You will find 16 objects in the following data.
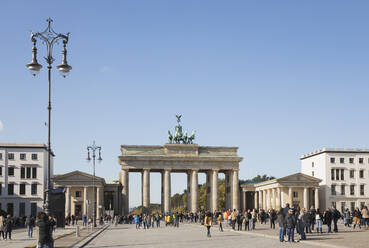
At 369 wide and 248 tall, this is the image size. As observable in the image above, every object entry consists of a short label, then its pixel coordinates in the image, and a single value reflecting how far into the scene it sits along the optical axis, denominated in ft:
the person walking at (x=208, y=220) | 122.93
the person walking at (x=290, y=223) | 97.50
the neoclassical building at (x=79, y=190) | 331.36
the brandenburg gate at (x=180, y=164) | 340.39
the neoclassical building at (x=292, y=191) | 338.13
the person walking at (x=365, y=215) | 139.32
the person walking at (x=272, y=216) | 169.68
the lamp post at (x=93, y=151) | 202.28
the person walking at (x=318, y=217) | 127.65
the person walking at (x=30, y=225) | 138.84
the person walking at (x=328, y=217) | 132.69
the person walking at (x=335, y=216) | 130.52
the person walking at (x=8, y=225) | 125.68
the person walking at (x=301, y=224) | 101.91
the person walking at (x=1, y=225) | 126.55
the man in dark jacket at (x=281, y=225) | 98.22
